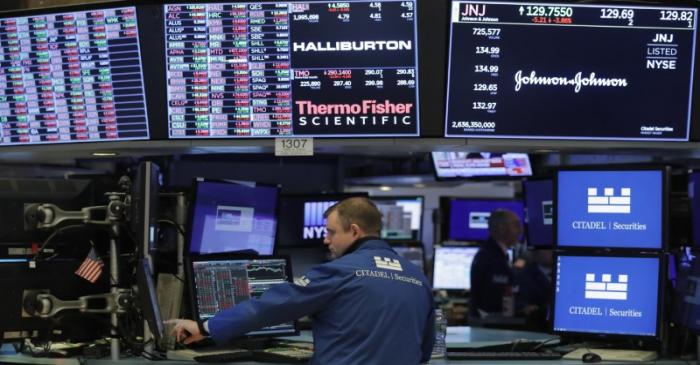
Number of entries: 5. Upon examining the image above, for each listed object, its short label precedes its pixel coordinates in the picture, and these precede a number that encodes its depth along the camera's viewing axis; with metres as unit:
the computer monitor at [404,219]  9.77
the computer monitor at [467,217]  9.59
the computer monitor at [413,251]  9.48
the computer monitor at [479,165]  6.72
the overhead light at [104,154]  4.66
